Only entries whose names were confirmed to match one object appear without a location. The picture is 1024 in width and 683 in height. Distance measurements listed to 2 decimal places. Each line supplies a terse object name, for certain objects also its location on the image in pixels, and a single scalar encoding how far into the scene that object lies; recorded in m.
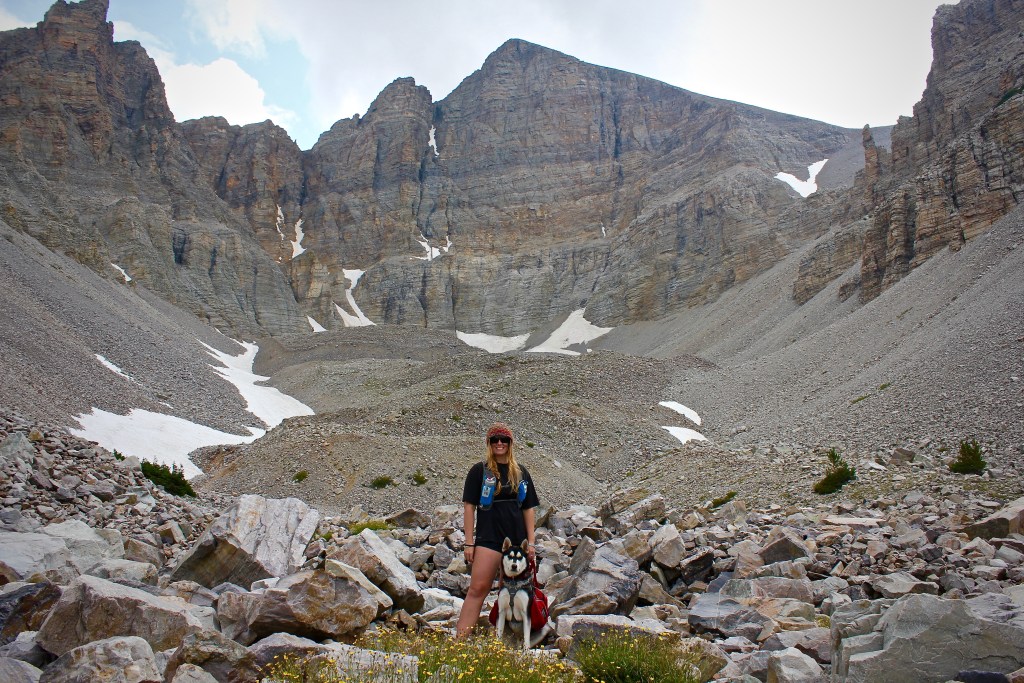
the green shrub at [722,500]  17.89
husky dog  6.77
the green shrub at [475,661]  5.05
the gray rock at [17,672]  5.01
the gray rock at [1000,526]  9.34
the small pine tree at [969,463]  15.90
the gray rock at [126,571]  8.12
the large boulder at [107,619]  6.04
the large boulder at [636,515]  13.01
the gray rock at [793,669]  5.34
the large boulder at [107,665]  4.95
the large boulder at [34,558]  7.79
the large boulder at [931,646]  4.81
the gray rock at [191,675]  5.09
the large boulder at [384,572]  8.01
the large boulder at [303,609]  6.82
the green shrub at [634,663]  5.44
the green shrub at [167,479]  18.06
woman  7.04
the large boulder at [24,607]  6.53
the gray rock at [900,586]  7.25
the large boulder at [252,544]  9.42
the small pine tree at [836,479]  16.41
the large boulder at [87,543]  8.93
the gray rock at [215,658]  5.43
